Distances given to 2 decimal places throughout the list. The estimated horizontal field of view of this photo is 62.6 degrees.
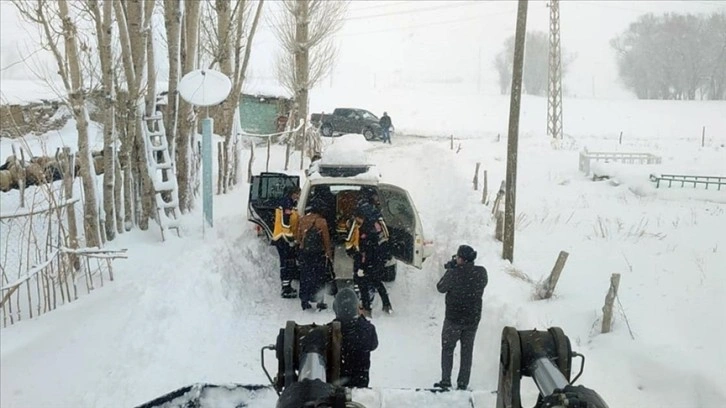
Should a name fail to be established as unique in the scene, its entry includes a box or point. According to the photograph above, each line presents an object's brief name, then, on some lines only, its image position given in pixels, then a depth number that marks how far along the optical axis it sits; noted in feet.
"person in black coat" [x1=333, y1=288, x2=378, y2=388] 15.03
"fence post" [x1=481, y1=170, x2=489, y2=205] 48.44
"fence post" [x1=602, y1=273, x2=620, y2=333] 21.03
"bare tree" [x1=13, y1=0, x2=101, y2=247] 27.71
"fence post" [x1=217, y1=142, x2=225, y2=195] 46.88
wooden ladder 32.40
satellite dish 33.22
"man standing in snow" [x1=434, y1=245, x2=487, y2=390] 19.80
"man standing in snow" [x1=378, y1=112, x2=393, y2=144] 94.02
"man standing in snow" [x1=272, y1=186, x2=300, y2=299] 27.89
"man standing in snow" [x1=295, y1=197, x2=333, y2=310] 26.14
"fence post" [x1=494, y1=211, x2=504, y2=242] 36.76
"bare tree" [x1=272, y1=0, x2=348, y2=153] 76.89
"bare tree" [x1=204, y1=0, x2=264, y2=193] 45.52
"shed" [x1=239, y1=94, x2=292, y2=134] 98.17
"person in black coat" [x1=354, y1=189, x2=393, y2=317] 26.61
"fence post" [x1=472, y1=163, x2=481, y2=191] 54.93
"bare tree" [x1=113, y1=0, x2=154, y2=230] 31.76
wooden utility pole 31.60
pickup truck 97.76
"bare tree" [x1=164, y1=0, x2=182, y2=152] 35.94
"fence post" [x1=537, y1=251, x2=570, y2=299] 25.07
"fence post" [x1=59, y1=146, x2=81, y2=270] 25.50
